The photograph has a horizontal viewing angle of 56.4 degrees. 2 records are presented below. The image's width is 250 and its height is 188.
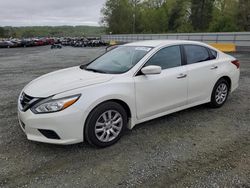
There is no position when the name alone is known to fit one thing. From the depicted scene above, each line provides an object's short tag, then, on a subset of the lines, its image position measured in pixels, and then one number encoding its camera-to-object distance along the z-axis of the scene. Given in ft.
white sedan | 10.00
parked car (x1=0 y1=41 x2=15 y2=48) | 131.54
